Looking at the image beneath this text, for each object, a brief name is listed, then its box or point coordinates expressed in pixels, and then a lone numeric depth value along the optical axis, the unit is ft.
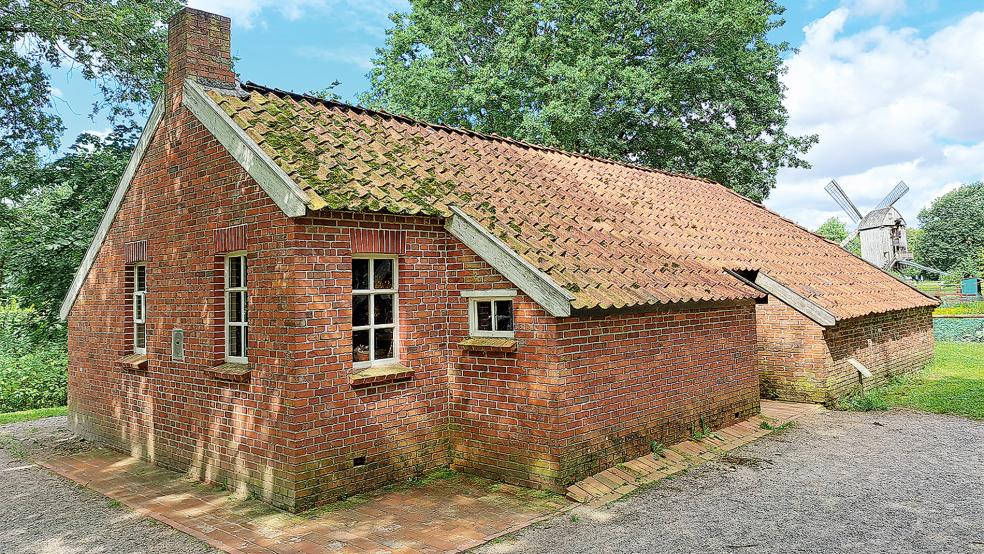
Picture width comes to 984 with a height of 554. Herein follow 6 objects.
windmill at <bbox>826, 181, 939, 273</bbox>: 93.86
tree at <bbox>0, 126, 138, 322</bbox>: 54.44
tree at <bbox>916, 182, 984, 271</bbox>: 213.05
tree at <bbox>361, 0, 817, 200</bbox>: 70.38
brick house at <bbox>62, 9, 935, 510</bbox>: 23.77
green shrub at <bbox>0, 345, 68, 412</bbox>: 52.95
